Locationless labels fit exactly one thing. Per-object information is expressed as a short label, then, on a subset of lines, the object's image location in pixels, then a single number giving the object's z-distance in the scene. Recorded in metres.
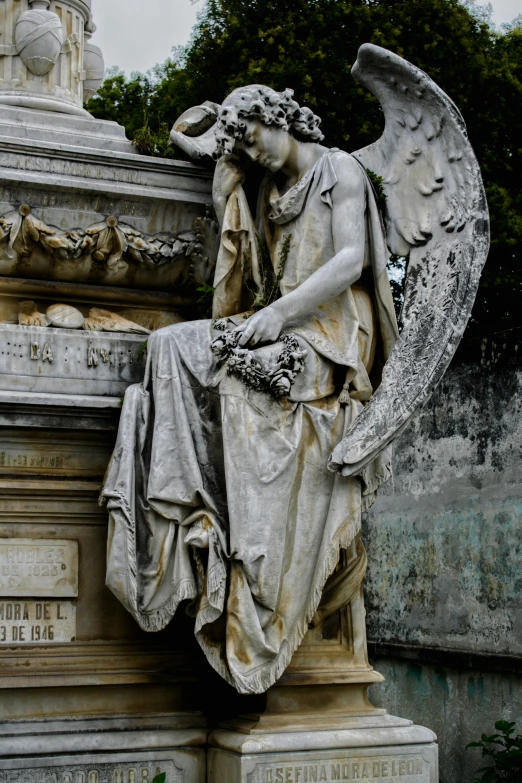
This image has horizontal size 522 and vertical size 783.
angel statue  6.49
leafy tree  19.75
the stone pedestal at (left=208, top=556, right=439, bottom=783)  6.42
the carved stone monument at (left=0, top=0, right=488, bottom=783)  6.52
